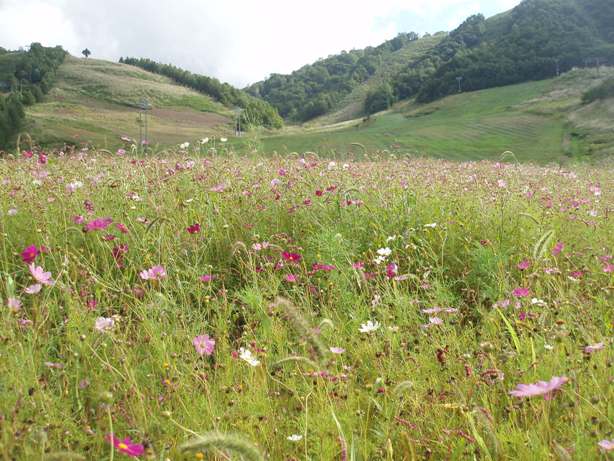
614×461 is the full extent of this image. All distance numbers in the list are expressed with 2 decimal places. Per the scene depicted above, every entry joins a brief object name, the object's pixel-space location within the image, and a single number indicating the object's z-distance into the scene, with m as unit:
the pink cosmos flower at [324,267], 2.86
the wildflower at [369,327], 2.19
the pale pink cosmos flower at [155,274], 2.41
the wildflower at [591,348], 1.71
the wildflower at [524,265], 2.56
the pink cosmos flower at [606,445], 1.32
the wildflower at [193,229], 2.93
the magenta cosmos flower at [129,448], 1.32
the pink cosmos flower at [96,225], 2.73
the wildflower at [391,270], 2.84
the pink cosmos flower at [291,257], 2.93
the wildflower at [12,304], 1.76
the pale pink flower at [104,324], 1.88
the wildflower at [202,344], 2.04
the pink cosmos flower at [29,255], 2.12
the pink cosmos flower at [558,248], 3.04
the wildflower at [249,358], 1.97
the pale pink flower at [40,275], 2.00
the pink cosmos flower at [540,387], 1.31
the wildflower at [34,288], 2.03
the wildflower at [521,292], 2.36
